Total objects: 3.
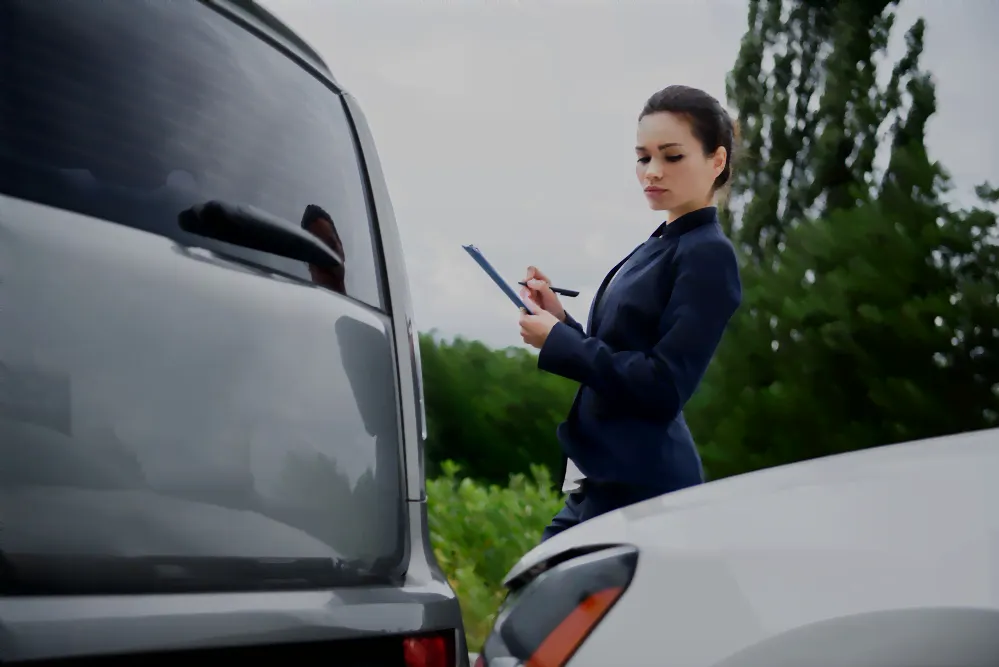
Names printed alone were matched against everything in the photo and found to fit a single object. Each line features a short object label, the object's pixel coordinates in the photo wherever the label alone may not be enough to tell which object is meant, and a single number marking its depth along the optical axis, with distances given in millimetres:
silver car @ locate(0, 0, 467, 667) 1220
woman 2463
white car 1352
